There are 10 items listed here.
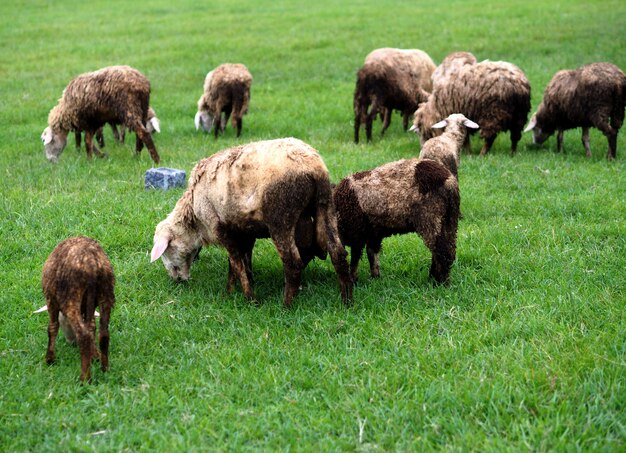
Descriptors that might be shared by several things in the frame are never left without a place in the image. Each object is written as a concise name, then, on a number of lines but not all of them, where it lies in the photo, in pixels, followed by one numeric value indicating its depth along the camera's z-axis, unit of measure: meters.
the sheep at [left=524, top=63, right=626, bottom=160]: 10.71
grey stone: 9.61
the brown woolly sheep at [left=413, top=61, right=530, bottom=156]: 11.20
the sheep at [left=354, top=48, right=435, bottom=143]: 12.84
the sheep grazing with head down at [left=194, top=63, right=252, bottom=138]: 13.38
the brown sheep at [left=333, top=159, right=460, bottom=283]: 6.32
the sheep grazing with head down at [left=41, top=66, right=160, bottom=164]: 11.17
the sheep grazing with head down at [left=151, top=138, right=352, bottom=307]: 6.10
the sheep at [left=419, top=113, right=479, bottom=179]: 8.75
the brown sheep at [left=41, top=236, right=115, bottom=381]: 5.16
